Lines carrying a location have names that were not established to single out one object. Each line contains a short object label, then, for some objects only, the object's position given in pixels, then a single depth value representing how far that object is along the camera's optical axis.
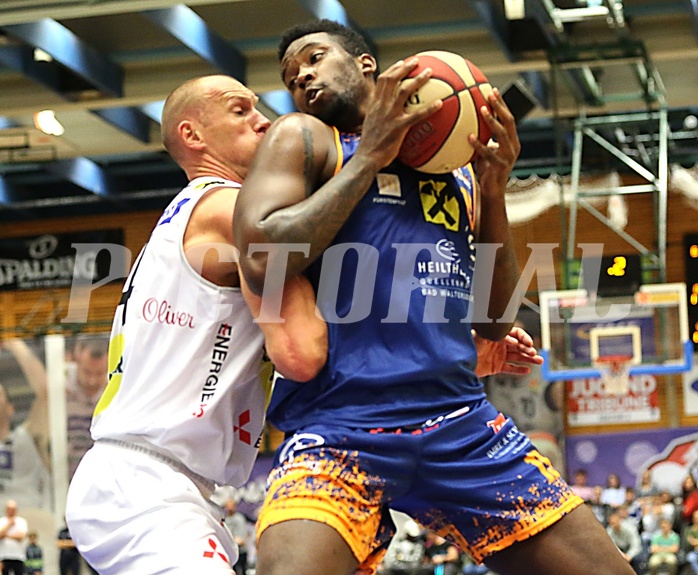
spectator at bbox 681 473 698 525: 15.93
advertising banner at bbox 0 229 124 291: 20.27
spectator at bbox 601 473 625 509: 16.92
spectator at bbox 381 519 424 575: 15.79
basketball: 3.12
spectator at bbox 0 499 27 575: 15.93
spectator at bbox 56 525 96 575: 16.16
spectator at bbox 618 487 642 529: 15.90
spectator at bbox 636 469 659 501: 16.73
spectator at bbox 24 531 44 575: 16.31
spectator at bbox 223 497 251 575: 16.55
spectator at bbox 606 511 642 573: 15.16
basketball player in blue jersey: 3.00
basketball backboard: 13.32
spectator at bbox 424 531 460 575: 15.63
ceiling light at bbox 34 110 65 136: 15.17
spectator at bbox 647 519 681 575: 15.14
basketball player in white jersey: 3.22
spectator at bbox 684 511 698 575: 14.95
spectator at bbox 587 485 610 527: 15.93
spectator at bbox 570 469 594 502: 16.98
